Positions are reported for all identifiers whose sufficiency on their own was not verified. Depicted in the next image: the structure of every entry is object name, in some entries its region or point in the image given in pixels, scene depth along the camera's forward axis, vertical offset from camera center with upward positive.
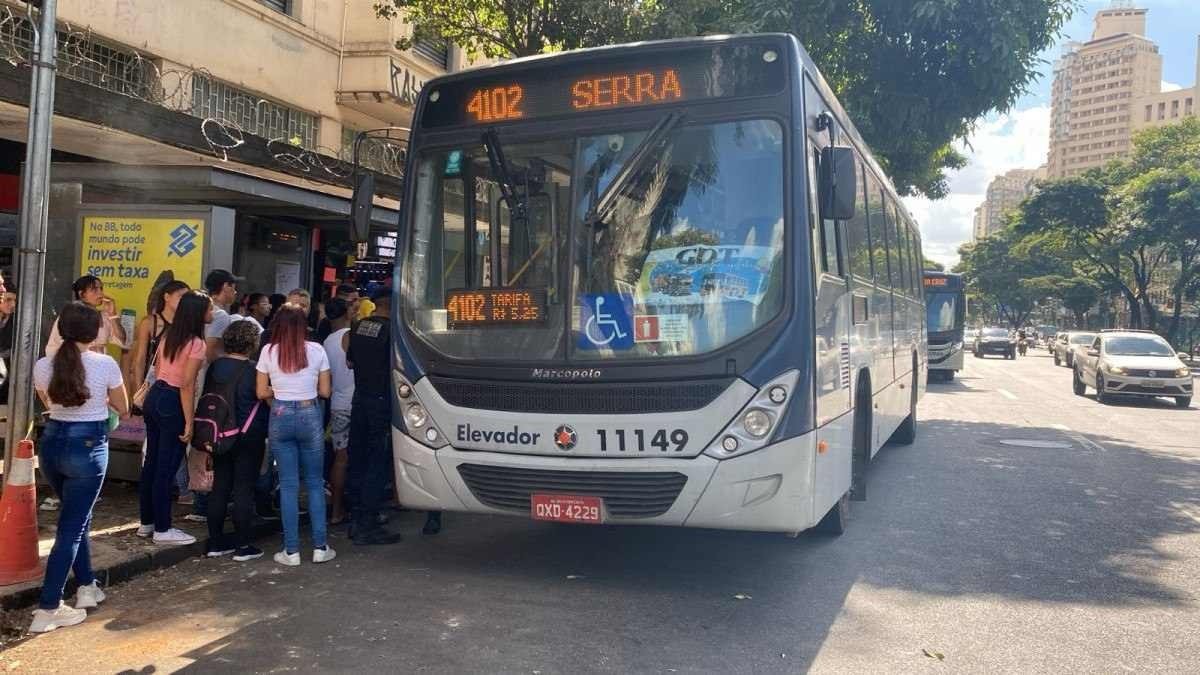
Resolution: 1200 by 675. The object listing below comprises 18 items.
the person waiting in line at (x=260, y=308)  8.44 -0.04
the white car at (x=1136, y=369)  19.09 -0.29
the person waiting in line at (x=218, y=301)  6.94 +0.00
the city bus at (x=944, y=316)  25.20 +0.75
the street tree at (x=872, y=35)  12.41 +4.17
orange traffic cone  5.12 -1.25
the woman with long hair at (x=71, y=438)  4.77 -0.75
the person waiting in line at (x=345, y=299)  8.46 +0.09
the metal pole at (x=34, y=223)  5.75 +0.42
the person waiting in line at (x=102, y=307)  7.05 -0.10
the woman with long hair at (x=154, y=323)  6.86 -0.19
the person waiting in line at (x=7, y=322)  8.16 -0.30
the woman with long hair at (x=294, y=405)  5.93 -0.63
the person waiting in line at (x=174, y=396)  6.16 -0.65
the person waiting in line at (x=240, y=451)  6.14 -0.98
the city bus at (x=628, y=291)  5.17 +0.19
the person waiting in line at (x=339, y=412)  7.11 -0.79
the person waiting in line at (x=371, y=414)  6.60 -0.74
